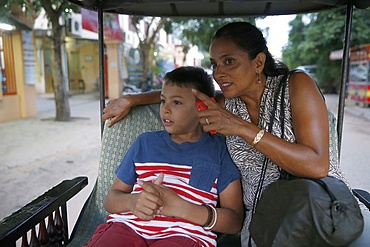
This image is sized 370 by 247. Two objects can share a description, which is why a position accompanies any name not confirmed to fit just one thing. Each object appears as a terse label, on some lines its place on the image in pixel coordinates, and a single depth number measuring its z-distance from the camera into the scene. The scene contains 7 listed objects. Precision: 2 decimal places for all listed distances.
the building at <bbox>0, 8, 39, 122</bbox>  9.32
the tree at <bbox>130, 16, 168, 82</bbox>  11.91
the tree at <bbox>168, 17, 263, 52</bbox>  10.63
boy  1.59
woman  1.45
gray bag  1.16
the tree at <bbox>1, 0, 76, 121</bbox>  7.39
